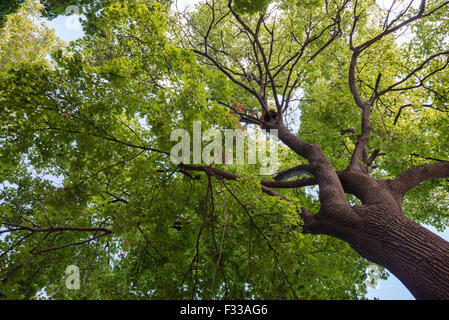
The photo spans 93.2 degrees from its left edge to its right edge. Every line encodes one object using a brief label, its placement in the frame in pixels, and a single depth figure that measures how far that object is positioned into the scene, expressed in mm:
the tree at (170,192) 3242
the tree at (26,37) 14291
